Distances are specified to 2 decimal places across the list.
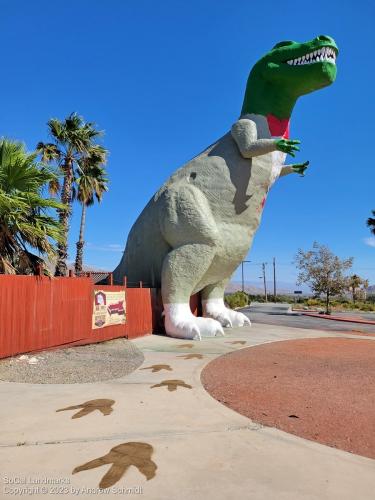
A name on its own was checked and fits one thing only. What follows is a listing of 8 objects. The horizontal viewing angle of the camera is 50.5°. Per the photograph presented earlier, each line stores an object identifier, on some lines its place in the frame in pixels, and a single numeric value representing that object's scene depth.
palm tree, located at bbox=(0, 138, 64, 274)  6.69
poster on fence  8.88
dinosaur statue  10.16
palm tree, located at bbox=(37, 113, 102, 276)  16.06
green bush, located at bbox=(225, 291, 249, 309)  30.59
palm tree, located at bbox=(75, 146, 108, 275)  18.28
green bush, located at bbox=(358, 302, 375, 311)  38.64
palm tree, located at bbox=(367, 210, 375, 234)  28.95
